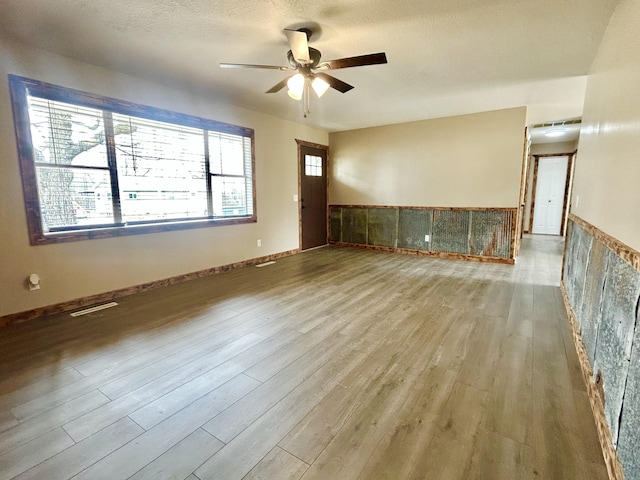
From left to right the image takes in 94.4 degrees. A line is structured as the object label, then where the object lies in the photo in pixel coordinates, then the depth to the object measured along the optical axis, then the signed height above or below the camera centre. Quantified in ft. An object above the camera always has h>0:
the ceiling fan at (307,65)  7.73 +3.67
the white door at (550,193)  26.86 +0.28
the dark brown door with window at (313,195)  20.34 +0.09
